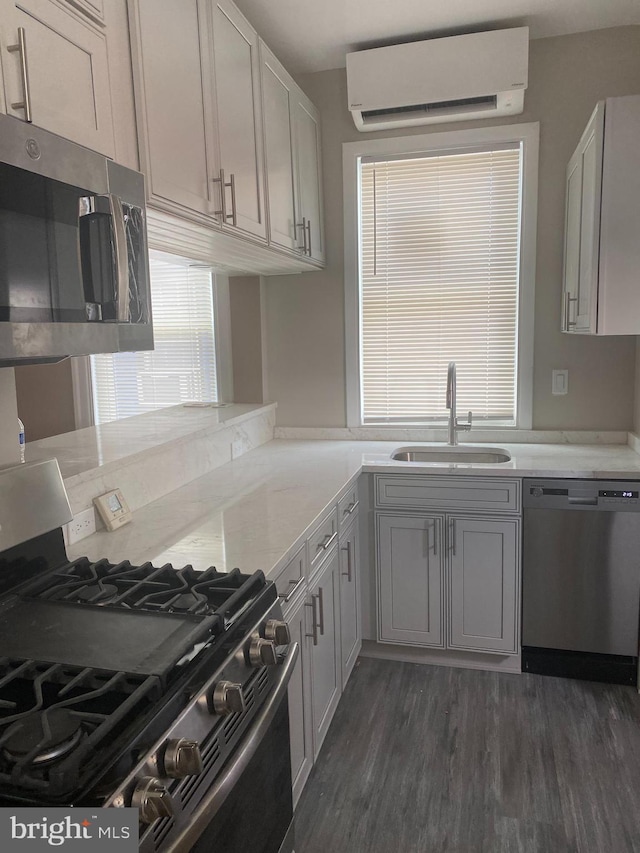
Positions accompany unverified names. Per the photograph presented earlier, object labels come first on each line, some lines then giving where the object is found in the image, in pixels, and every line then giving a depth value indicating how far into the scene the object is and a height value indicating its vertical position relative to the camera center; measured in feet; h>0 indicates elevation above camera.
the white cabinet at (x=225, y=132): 5.36 +2.25
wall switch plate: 10.13 -0.67
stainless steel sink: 9.96 -1.80
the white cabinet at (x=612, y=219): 7.47 +1.41
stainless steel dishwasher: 8.27 -3.13
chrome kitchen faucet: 9.87 -1.08
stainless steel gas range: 2.82 -1.76
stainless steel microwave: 3.54 +0.61
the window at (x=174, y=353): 11.07 -0.09
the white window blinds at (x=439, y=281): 10.17 +0.99
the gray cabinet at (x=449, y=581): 8.72 -3.33
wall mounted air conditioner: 8.92 +3.75
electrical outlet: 5.70 -1.60
